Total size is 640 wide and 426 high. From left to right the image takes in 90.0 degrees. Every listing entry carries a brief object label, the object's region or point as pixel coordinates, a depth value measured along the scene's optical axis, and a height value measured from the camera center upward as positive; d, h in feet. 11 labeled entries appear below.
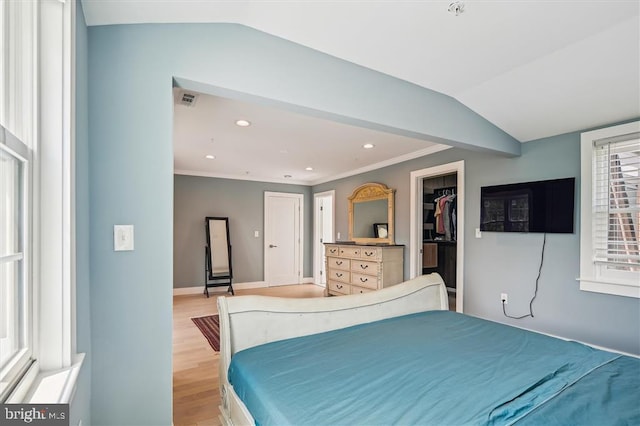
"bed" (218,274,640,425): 3.78 -2.37
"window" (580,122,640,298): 8.52 +0.01
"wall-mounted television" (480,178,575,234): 9.72 +0.17
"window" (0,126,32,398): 2.84 -0.49
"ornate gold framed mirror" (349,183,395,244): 16.74 -0.10
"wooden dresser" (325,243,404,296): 15.19 -2.81
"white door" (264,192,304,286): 22.34 -1.84
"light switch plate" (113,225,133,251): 4.97 -0.38
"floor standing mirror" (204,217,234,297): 19.67 -2.65
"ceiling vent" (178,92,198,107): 8.41 +3.10
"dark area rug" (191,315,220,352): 11.45 -4.70
